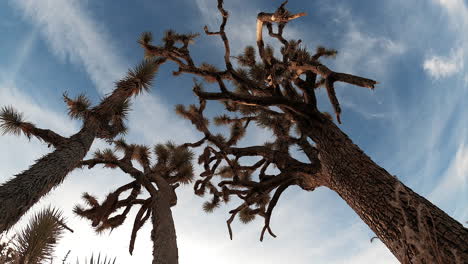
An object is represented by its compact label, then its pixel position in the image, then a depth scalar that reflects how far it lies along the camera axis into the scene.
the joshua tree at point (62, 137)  2.95
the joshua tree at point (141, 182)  5.01
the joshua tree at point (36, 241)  1.28
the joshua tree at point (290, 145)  2.60
